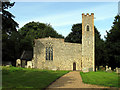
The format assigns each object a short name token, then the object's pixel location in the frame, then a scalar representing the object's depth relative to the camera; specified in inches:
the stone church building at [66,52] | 1170.6
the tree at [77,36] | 1386.9
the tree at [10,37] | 769.2
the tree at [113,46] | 1181.4
